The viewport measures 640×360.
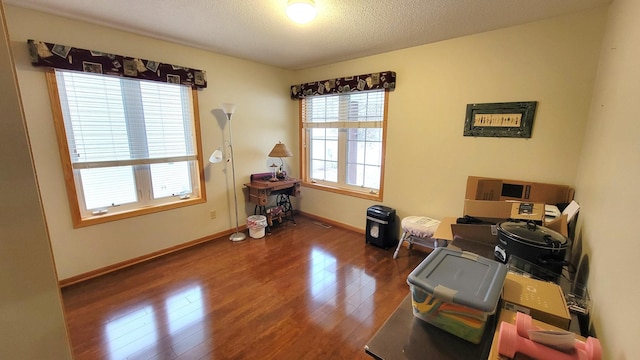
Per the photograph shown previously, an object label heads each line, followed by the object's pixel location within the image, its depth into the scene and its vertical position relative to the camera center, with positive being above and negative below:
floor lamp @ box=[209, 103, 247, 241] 3.05 -0.24
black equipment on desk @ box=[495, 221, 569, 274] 1.13 -0.48
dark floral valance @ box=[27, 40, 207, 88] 2.04 +0.71
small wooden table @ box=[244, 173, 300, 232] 3.55 -0.76
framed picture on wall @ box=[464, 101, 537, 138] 2.24 +0.20
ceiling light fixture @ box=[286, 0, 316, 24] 1.74 +0.92
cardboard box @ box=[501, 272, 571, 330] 0.84 -0.57
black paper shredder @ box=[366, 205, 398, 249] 3.09 -1.08
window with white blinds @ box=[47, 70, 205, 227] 2.29 -0.04
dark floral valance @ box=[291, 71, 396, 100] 2.98 +0.75
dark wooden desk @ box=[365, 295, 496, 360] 0.81 -0.69
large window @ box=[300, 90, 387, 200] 3.34 -0.01
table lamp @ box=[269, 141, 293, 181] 3.59 -0.17
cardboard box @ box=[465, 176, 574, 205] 2.12 -0.45
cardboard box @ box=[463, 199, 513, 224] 1.86 -0.53
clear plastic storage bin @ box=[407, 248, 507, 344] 0.80 -0.49
